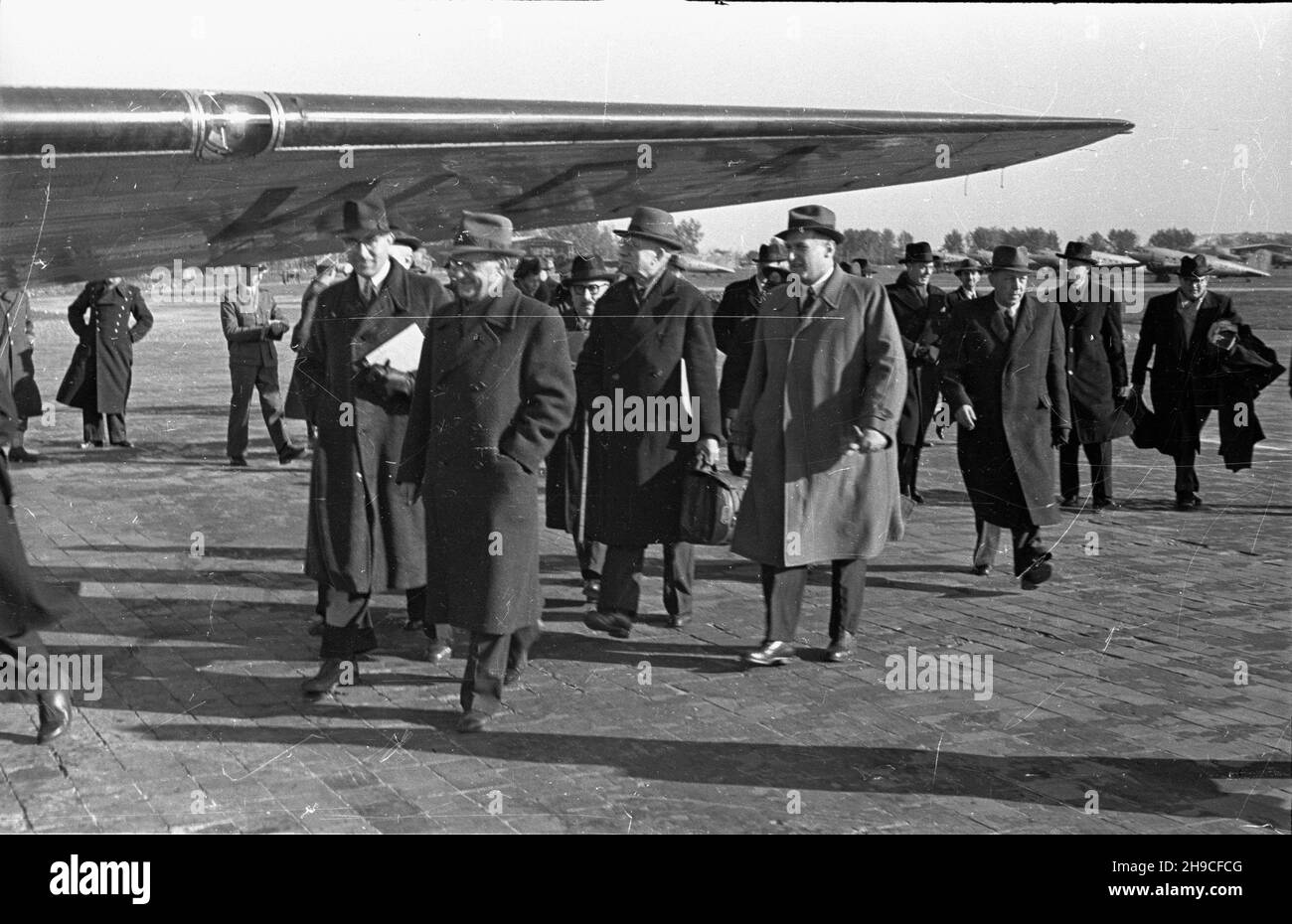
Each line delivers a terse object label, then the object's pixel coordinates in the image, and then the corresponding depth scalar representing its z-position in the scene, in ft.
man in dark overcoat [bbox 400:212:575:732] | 18.49
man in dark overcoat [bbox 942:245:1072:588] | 25.84
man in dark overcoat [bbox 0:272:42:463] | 19.85
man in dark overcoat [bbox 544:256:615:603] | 25.44
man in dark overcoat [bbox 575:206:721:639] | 22.70
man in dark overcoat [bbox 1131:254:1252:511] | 33.50
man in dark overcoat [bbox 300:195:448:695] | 19.69
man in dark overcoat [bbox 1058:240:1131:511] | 32.73
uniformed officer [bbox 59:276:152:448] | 39.37
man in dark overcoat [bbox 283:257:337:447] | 20.60
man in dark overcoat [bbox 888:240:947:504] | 33.45
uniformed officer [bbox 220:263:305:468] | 35.06
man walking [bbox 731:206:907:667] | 21.13
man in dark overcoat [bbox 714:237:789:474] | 27.53
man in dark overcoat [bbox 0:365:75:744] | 17.29
